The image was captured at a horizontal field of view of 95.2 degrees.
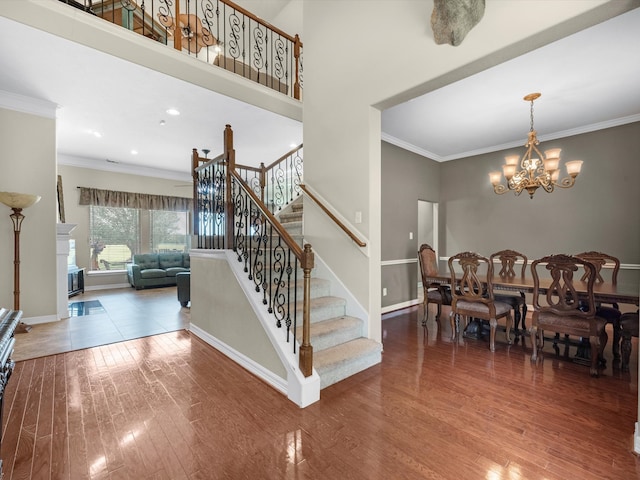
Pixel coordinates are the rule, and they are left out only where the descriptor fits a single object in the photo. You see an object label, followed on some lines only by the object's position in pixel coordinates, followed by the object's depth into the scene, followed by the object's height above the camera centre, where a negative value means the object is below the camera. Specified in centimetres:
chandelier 349 +85
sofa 719 -73
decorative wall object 216 +168
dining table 277 -54
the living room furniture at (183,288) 513 -84
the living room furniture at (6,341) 125 -46
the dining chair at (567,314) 266 -73
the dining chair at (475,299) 333 -72
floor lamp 382 +33
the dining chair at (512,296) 384 -78
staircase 253 -100
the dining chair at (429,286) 422 -72
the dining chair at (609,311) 298 -81
